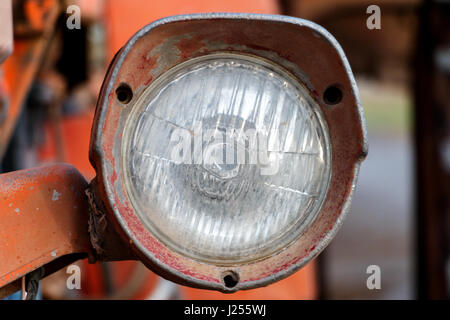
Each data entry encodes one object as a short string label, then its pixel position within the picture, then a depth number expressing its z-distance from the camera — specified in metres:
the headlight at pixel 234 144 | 0.89
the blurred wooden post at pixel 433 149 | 3.00
